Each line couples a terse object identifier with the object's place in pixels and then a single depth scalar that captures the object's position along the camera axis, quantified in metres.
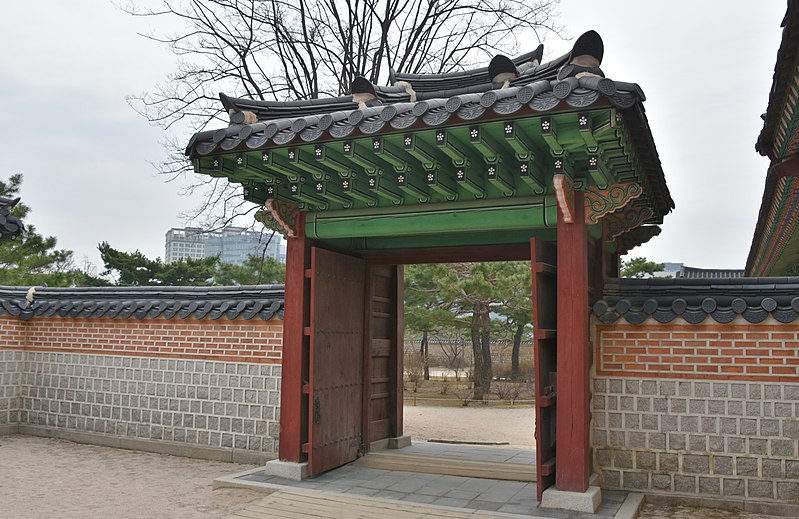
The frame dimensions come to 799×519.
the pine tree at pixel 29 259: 19.18
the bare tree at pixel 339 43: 15.49
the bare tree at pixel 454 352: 20.48
